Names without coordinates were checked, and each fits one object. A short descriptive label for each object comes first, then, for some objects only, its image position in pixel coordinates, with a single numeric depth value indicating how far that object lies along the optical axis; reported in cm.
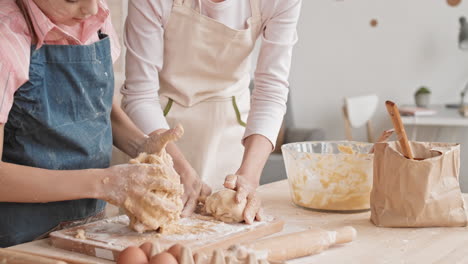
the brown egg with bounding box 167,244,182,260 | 93
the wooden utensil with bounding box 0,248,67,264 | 92
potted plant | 488
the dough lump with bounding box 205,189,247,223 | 136
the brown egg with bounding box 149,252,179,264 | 88
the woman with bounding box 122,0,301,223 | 172
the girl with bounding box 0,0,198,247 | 122
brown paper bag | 137
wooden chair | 498
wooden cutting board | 118
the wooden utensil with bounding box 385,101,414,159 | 134
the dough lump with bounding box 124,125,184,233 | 123
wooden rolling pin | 113
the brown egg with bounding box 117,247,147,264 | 92
